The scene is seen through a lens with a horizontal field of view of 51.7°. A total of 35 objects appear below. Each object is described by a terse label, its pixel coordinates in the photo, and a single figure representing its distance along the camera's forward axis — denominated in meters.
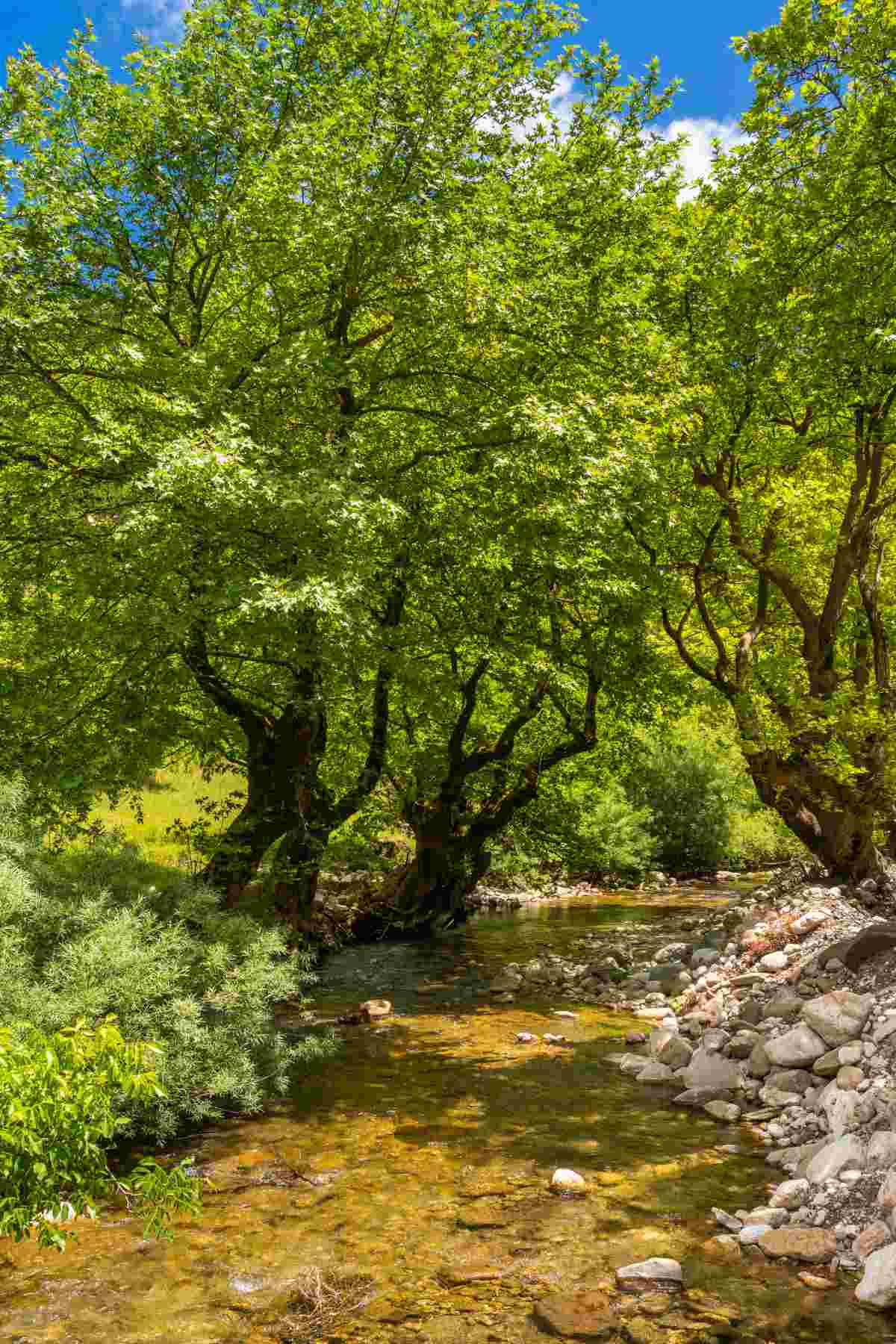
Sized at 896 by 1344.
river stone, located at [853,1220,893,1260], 5.27
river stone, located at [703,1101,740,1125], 8.03
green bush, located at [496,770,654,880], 20.38
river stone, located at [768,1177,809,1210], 6.06
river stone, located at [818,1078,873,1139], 6.75
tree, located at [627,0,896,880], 10.45
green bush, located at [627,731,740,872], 34.94
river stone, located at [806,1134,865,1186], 6.20
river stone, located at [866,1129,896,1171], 5.95
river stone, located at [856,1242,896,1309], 4.87
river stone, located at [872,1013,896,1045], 7.67
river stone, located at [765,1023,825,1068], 8.31
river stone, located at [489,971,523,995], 14.09
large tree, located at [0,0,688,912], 9.64
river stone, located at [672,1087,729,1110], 8.45
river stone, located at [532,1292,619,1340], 4.79
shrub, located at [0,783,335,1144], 6.87
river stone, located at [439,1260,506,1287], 5.36
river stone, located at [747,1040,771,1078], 8.60
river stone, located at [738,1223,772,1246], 5.68
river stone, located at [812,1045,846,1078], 7.87
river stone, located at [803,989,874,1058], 8.20
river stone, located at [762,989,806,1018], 9.43
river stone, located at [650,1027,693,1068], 9.48
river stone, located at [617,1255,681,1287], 5.27
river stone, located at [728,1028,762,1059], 9.15
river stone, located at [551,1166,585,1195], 6.55
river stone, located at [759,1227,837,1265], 5.39
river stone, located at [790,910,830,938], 12.23
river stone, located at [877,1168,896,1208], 5.46
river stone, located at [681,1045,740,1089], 8.62
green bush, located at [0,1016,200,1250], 3.72
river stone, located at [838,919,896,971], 9.56
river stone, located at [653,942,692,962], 15.17
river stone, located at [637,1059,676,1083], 9.20
